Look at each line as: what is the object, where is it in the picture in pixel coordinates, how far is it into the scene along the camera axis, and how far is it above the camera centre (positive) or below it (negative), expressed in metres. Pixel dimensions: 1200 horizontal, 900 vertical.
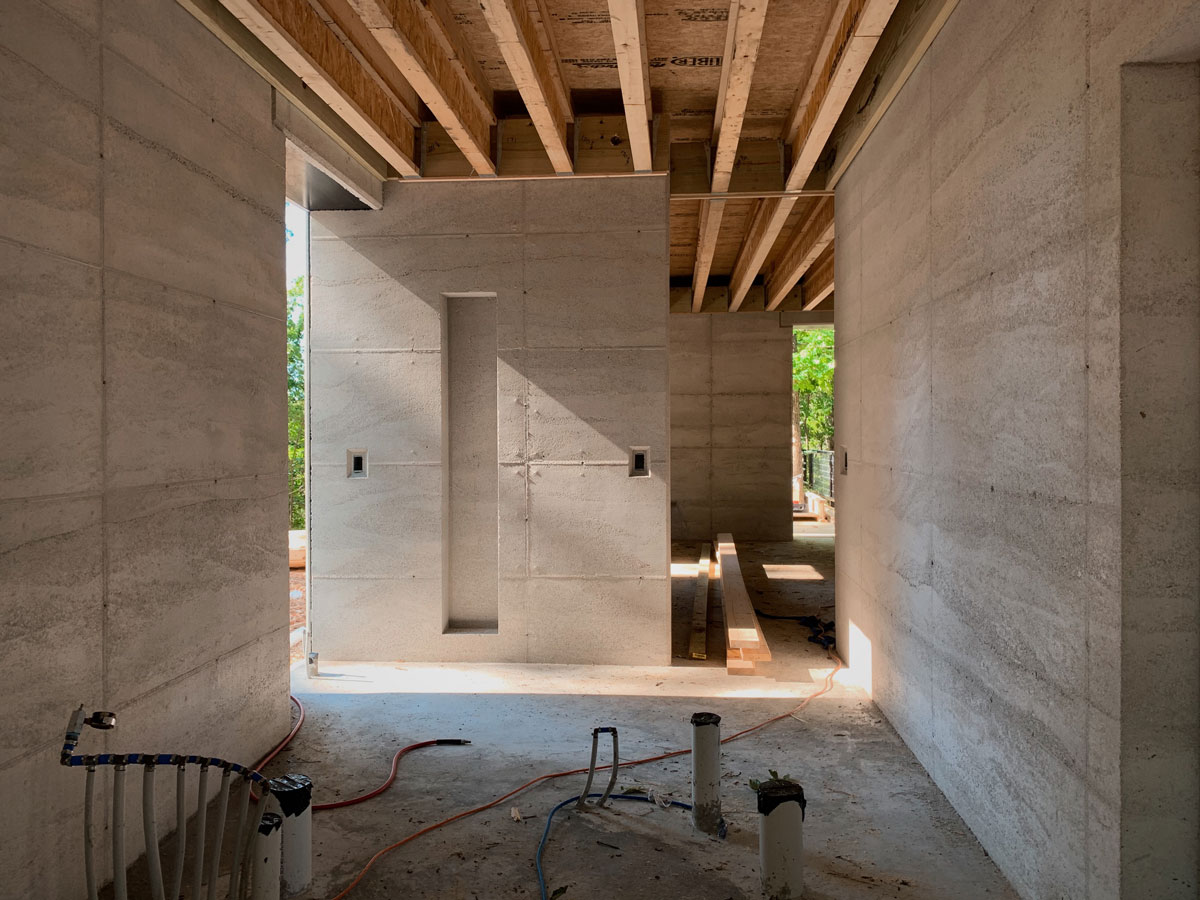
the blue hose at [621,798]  3.55 -1.60
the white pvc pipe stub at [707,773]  3.55 -1.36
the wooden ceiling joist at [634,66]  3.71 +1.93
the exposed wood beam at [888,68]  4.01 +2.09
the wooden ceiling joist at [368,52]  4.41 +2.33
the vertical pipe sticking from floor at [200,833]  2.42 -1.13
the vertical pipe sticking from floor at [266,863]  2.63 -1.28
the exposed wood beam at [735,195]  6.52 +1.97
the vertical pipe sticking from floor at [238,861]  2.55 -1.27
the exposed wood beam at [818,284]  11.03 +2.33
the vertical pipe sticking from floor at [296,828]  2.90 -1.32
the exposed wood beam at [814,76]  4.39 +2.31
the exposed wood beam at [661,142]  6.11 +2.21
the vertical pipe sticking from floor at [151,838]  2.47 -1.13
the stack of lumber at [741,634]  5.93 -1.34
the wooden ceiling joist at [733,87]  3.73 +1.94
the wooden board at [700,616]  6.64 -1.49
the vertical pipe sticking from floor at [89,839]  2.46 -1.15
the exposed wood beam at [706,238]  7.15 +2.04
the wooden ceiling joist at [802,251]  7.89 +2.18
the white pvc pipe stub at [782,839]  2.99 -1.38
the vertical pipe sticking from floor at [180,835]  2.51 -1.13
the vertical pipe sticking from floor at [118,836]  2.46 -1.11
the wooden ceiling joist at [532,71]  3.87 +2.00
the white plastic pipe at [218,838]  2.47 -1.18
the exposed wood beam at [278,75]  3.95 +2.03
